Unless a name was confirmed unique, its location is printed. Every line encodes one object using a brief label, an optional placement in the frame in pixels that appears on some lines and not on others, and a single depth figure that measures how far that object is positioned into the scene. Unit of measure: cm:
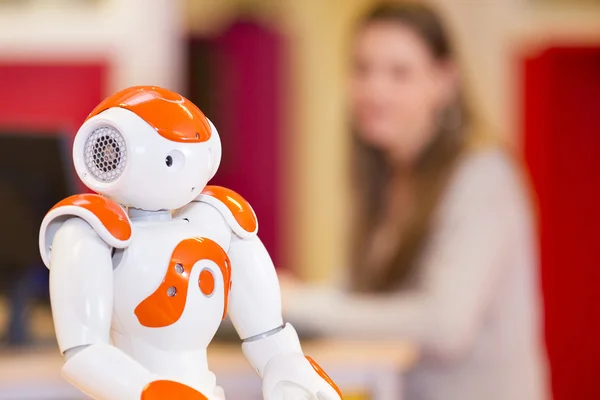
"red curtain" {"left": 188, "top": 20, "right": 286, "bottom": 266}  577
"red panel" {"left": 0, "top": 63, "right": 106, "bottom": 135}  506
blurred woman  289
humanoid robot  156
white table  222
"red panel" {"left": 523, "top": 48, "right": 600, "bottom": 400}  499
